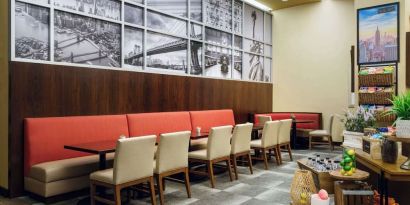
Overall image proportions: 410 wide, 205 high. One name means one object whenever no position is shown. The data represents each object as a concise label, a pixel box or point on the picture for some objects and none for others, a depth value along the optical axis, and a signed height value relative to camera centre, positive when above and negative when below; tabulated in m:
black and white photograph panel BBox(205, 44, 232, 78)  7.48 +0.94
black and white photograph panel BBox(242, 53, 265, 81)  8.76 +0.92
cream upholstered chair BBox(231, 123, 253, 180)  5.11 -0.68
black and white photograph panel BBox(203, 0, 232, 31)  7.45 +2.09
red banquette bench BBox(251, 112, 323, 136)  8.84 -0.49
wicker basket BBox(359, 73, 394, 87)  6.27 +0.41
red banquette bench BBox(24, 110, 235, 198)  3.89 -0.61
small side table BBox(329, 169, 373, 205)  2.51 -0.67
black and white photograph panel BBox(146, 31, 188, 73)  6.06 +0.94
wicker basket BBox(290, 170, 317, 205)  2.74 -0.74
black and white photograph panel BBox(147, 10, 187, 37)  6.07 +1.52
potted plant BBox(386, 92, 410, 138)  2.36 -0.11
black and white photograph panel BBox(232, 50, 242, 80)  8.33 +0.91
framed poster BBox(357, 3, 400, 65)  6.51 +1.39
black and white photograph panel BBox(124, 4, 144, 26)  5.57 +1.52
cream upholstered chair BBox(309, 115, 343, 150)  8.12 -0.83
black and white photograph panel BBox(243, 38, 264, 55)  8.73 +1.52
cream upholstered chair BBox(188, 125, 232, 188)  4.60 -0.75
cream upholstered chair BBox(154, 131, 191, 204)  3.84 -0.70
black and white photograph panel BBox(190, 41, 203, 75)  7.03 +0.94
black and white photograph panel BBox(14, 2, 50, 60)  4.21 +0.93
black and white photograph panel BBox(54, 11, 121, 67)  4.68 +0.93
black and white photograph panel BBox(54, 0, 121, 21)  4.76 +1.46
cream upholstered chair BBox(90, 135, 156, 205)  3.33 -0.74
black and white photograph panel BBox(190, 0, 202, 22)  6.99 +1.99
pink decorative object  2.28 -0.67
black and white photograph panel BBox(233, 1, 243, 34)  8.33 +2.18
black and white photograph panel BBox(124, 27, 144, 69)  5.58 +0.94
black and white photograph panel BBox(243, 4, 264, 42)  8.76 +2.16
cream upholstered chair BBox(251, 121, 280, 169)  5.80 -0.74
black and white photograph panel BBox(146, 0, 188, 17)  6.12 +1.87
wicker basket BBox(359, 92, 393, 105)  6.31 +0.05
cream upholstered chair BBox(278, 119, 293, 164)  6.32 -0.66
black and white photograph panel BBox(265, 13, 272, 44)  9.68 +2.18
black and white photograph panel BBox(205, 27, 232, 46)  7.47 +1.53
